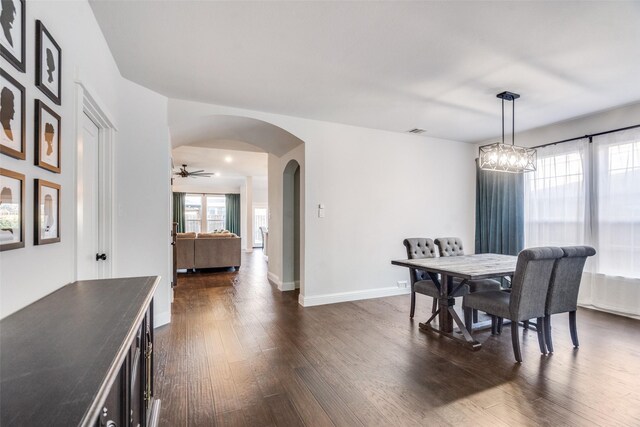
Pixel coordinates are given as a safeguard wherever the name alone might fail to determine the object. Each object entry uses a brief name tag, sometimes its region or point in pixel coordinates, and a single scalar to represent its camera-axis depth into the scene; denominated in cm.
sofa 638
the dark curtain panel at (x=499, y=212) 471
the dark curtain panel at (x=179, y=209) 1133
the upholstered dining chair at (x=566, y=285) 261
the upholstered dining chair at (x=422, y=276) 333
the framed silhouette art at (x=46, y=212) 126
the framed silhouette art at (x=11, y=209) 103
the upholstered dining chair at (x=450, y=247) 404
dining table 275
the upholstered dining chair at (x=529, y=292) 246
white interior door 219
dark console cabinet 58
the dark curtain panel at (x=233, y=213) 1198
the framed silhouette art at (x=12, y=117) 103
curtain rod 361
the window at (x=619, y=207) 357
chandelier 309
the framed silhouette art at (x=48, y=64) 127
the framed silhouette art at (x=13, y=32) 103
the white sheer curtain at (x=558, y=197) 405
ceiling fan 798
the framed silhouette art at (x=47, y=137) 127
